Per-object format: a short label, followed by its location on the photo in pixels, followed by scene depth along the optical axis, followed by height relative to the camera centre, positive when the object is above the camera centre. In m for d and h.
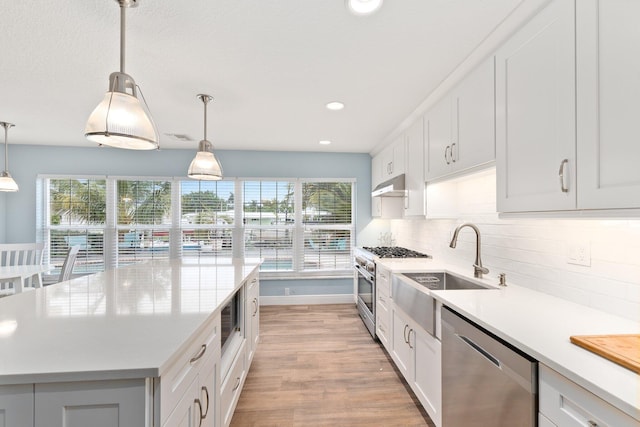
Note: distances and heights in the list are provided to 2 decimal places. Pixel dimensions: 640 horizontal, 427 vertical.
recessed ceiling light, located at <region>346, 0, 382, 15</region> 1.34 +1.01
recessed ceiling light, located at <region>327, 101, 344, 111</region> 2.57 +1.01
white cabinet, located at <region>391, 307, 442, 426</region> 1.75 -1.06
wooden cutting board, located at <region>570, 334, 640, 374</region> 0.86 -0.44
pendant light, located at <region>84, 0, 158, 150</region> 1.29 +0.46
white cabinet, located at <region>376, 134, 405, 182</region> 3.18 +0.68
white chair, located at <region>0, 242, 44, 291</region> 3.43 -0.55
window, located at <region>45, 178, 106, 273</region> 4.21 -0.11
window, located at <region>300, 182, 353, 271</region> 4.54 -0.18
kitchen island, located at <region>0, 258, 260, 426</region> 0.81 -0.45
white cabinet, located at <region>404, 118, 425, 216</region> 2.64 +0.43
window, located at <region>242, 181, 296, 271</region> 4.47 -0.13
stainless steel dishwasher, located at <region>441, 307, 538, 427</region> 1.04 -0.72
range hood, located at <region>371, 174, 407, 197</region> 3.05 +0.29
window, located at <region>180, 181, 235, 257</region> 4.40 -0.06
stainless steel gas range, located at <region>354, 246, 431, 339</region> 3.16 -0.74
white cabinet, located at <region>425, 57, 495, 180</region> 1.67 +0.61
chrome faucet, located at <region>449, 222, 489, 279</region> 1.99 -0.36
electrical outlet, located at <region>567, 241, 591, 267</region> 1.42 -0.20
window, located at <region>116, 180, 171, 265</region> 4.30 -0.09
